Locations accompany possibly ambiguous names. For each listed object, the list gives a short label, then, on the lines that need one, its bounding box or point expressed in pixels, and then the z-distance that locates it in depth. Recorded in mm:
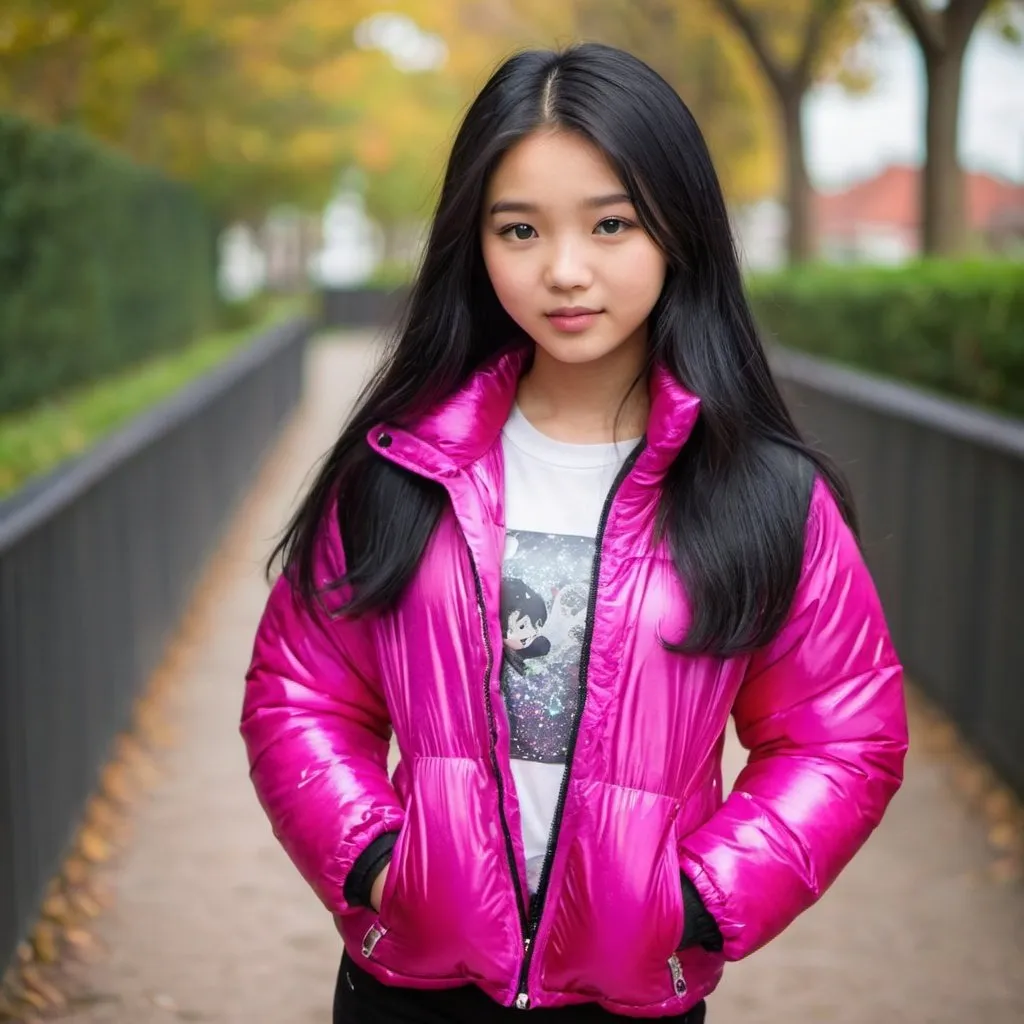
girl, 1958
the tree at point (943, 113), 13734
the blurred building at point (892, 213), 74375
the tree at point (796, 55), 18891
